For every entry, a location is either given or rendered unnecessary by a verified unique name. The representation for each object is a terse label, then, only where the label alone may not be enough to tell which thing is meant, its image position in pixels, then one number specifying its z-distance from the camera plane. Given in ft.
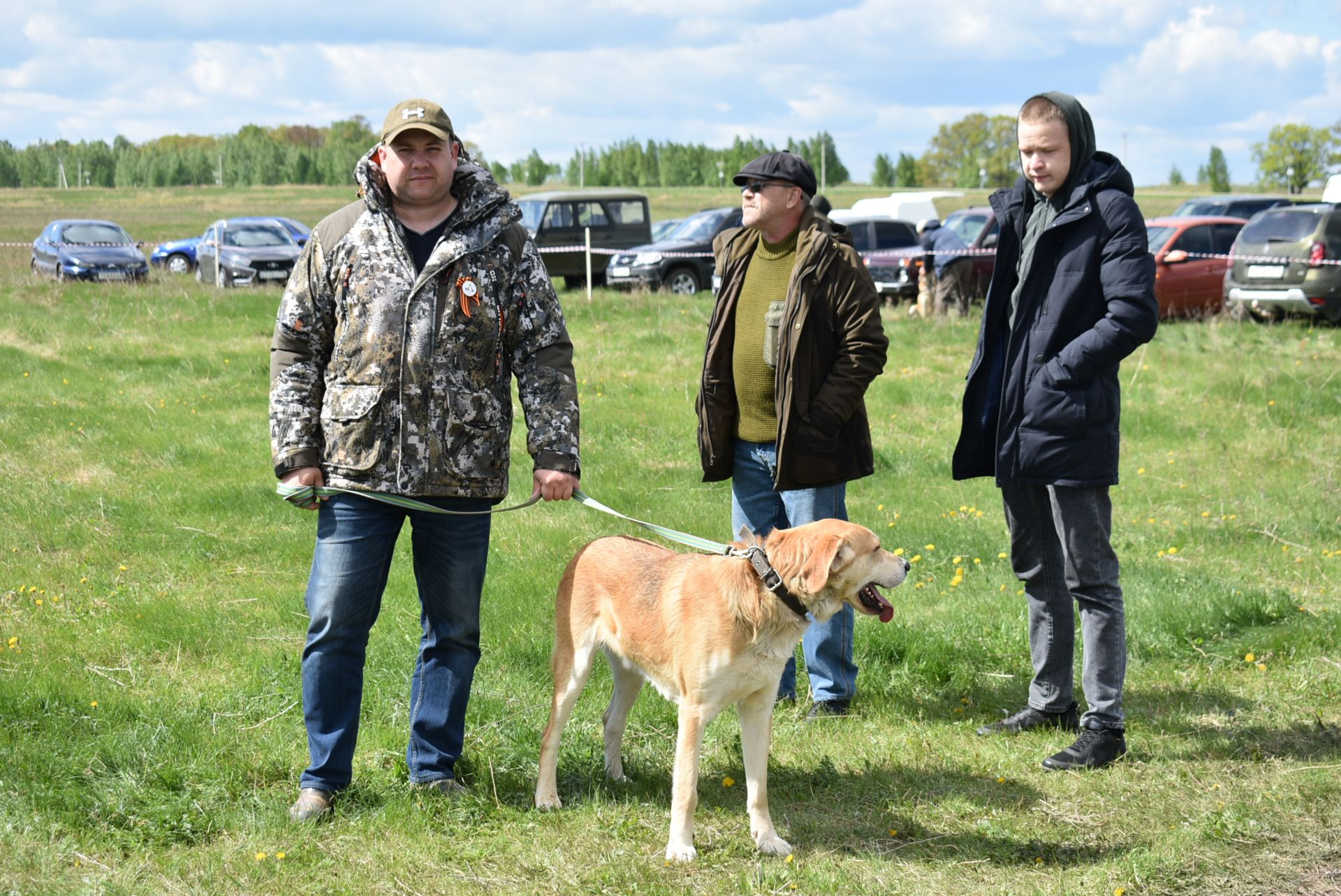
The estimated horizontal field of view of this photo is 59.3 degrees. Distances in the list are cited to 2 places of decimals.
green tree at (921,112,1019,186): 263.70
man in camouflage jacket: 11.85
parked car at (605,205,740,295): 64.64
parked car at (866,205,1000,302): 57.98
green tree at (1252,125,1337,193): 199.62
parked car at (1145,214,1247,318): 55.88
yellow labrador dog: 11.91
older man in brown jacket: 14.73
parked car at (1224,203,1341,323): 51.93
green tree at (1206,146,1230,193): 268.41
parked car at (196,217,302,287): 66.74
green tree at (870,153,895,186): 301.63
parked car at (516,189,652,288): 74.43
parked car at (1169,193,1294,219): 89.97
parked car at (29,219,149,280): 65.31
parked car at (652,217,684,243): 78.76
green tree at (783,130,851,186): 269.23
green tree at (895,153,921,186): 286.87
